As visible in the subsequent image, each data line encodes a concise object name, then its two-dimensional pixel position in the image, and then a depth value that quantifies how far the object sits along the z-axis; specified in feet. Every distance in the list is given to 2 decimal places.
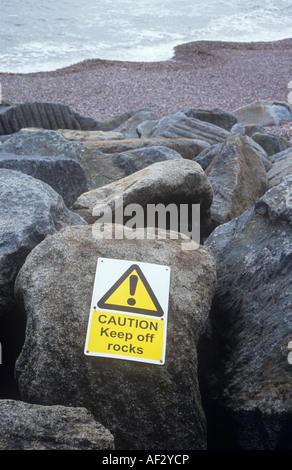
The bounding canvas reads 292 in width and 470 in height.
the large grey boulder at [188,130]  20.83
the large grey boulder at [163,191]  9.66
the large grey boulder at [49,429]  5.16
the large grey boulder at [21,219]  7.73
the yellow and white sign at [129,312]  6.31
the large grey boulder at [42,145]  15.29
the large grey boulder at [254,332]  6.31
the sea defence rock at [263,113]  31.40
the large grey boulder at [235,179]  12.00
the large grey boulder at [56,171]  11.90
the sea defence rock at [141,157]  14.84
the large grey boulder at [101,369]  6.07
